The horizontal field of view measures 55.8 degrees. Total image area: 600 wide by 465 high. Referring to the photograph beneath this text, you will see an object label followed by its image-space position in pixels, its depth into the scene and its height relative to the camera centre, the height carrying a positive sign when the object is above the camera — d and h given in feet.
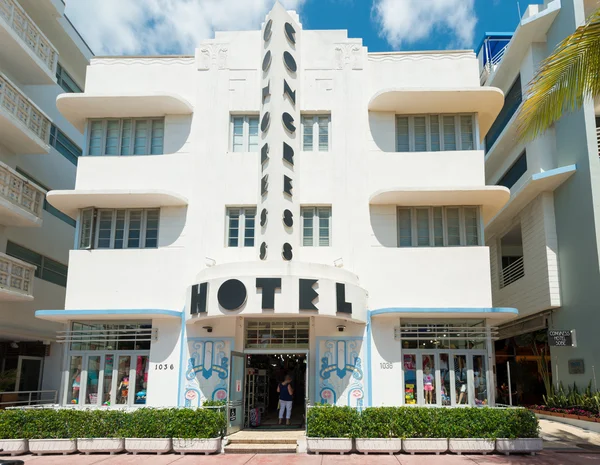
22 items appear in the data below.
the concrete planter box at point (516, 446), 48.91 -7.02
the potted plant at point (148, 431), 49.83 -6.16
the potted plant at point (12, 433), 49.88 -6.39
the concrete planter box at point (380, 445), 49.24 -7.05
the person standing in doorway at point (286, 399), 61.26 -3.99
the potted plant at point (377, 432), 49.26 -6.01
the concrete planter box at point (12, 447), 49.80 -7.51
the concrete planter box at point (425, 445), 49.14 -7.04
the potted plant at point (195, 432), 49.67 -6.14
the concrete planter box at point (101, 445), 50.06 -7.35
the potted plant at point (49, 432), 50.11 -6.27
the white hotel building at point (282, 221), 58.49 +15.31
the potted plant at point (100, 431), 50.11 -6.20
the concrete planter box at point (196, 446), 49.62 -7.30
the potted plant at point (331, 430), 49.21 -5.85
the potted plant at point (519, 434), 48.93 -6.07
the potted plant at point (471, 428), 49.19 -5.62
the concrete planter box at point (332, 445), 49.16 -7.08
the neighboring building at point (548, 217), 67.56 +19.98
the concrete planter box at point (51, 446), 50.06 -7.45
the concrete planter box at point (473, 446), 49.14 -7.08
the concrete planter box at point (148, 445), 49.75 -7.30
